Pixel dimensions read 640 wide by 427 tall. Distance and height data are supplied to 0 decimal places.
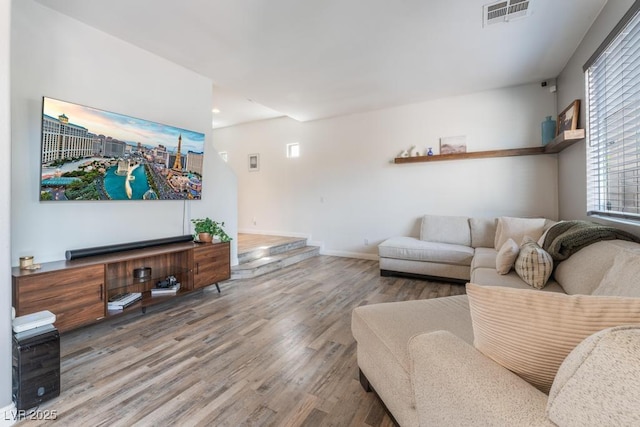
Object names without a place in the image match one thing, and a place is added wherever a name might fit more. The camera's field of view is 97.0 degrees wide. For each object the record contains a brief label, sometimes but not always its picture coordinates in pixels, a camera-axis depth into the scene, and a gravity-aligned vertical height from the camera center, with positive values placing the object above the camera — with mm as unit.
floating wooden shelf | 2904 +925
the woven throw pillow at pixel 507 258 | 2467 -349
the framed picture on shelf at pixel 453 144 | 4402 +1156
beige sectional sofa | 529 -409
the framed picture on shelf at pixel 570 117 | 2986 +1128
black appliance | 1478 -815
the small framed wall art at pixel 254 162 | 6426 +1230
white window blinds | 2010 +770
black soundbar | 2385 -303
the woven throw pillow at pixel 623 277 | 1260 -284
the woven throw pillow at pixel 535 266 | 2166 -375
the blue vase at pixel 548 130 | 3688 +1167
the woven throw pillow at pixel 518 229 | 3352 -129
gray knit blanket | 1947 -129
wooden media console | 1963 -556
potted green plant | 3336 -182
